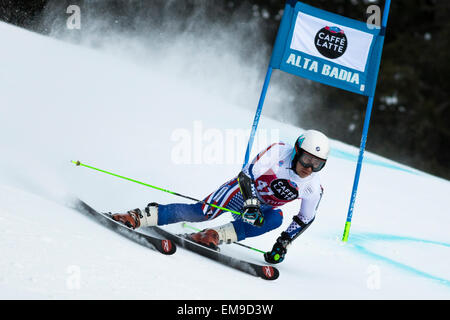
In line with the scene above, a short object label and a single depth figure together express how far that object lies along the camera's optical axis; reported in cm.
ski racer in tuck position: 864
